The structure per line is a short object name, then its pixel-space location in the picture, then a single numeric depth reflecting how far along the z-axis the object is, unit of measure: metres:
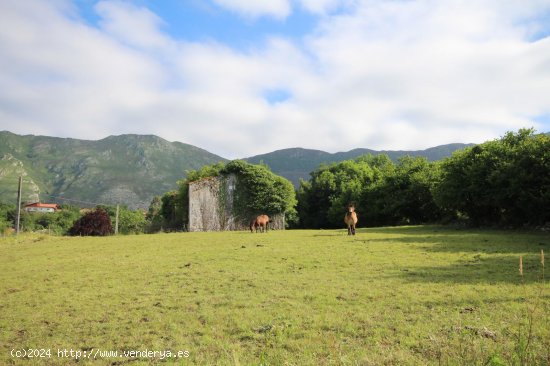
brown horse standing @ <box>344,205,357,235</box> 19.58
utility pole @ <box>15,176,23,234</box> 26.14
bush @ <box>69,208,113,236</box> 33.09
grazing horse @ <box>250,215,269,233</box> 25.20
